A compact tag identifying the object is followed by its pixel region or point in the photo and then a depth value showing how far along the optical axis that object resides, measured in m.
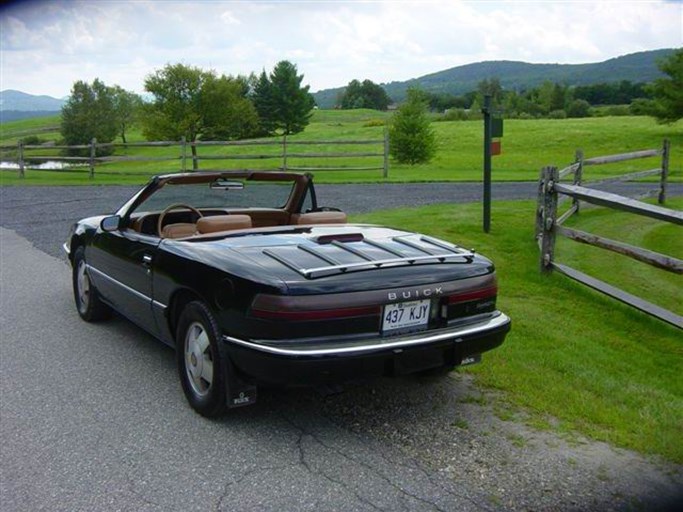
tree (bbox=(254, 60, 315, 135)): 79.12
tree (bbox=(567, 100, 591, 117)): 92.81
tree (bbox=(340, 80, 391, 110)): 143.25
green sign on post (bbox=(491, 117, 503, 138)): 10.29
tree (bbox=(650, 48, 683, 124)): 43.53
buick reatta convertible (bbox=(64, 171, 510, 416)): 3.50
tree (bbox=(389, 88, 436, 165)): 30.97
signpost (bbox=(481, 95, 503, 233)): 10.20
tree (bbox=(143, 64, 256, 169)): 41.94
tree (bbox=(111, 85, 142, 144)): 71.94
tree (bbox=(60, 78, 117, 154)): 63.25
